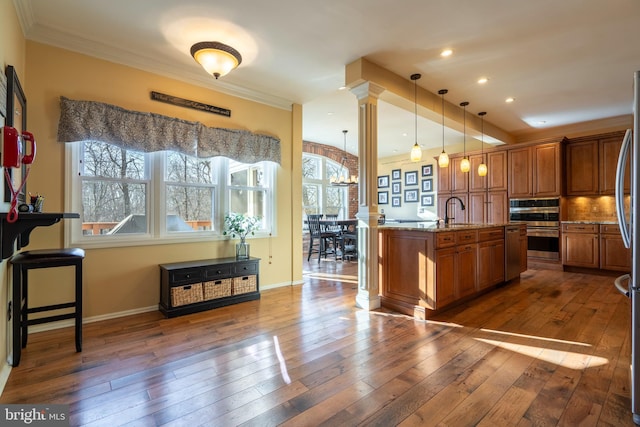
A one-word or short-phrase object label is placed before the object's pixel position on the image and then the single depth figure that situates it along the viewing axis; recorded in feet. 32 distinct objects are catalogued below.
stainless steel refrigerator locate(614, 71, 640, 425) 5.19
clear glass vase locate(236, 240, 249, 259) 12.62
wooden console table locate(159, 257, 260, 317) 10.36
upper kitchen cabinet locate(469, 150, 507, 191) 20.89
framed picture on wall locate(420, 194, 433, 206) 26.73
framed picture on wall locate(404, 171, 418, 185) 28.06
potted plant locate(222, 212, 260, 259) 12.71
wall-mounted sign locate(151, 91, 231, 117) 11.07
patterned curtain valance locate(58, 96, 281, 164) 9.31
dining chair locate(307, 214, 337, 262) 21.74
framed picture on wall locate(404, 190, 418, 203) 28.04
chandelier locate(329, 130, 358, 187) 23.80
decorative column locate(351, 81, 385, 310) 11.30
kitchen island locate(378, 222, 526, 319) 10.06
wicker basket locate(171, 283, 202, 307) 10.30
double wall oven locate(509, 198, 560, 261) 18.61
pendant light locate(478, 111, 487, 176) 15.48
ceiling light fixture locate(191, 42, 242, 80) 9.05
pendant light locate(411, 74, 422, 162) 12.55
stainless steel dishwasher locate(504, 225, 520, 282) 13.85
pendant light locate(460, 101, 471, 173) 14.56
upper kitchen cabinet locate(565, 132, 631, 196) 17.52
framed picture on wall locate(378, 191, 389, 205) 30.68
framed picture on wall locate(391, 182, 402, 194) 29.53
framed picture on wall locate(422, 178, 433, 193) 26.81
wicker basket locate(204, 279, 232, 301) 11.05
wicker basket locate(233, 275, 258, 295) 11.85
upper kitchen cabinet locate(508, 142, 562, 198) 18.65
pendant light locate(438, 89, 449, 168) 13.82
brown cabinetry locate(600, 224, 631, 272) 15.72
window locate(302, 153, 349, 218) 26.63
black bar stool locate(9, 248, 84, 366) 6.95
